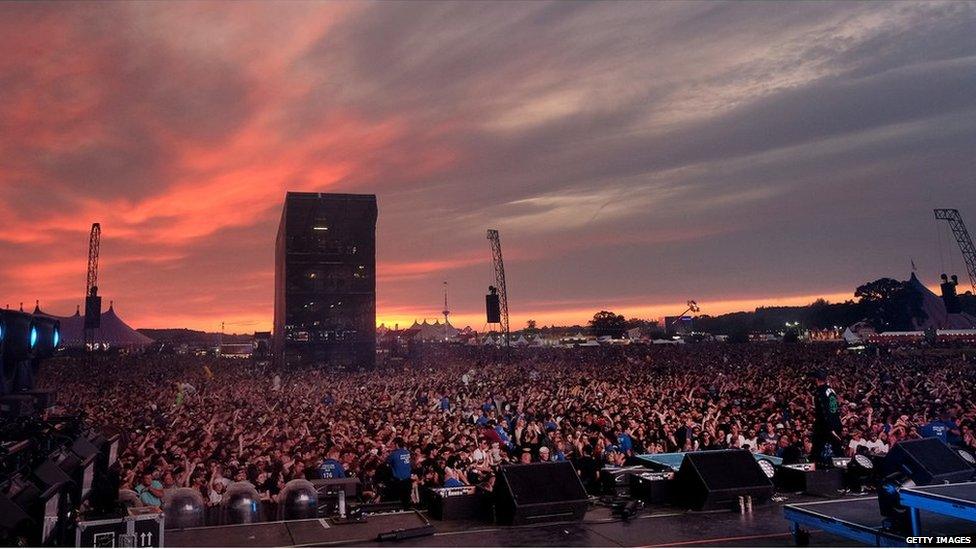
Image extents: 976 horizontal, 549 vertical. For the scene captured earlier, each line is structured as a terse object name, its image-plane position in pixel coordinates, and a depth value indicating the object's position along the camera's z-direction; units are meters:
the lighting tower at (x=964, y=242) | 76.48
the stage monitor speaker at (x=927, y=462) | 6.01
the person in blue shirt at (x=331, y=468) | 9.60
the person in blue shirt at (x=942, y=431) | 12.90
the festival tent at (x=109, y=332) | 61.25
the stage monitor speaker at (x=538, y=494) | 6.64
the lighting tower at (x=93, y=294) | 33.66
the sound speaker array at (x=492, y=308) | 38.75
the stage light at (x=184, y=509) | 6.66
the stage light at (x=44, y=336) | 12.03
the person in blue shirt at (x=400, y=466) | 9.78
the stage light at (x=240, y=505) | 7.08
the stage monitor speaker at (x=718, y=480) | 7.08
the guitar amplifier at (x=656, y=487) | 7.64
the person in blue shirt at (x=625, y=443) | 11.49
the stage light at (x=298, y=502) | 7.12
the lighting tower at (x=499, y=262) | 44.81
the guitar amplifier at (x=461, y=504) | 7.00
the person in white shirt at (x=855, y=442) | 11.47
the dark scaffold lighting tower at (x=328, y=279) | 54.84
